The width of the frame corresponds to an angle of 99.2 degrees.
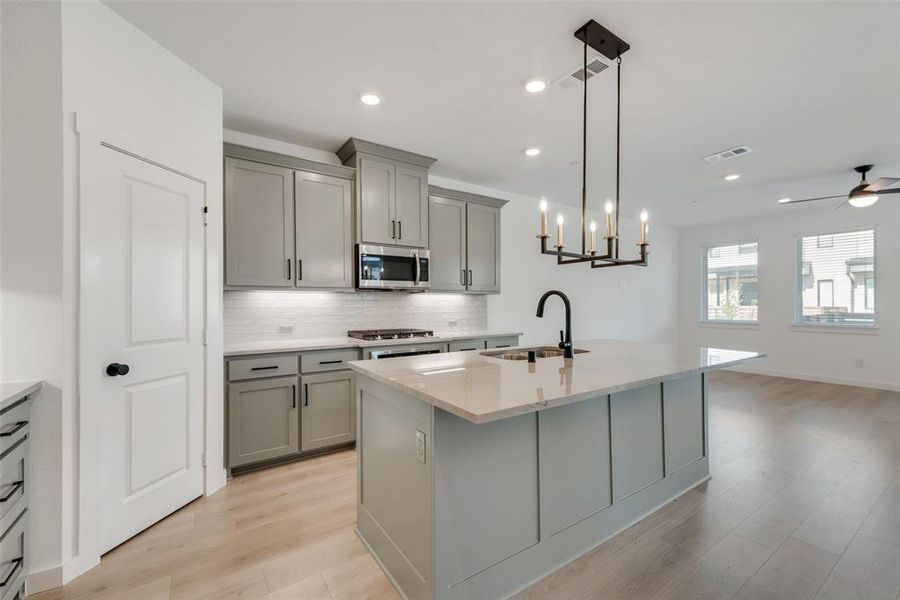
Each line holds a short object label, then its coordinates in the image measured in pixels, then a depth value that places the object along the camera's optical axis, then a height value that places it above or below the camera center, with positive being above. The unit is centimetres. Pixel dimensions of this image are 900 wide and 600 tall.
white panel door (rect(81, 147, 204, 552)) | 187 -16
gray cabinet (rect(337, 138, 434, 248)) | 343 +101
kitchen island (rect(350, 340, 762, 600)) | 145 -74
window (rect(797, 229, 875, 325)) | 550 +31
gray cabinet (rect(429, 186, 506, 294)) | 405 +66
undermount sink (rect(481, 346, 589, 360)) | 246 -35
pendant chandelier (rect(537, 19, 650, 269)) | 200 +140
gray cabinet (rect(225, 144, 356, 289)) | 292 +65
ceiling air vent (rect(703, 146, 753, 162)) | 360 +141
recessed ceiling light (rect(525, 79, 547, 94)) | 250 +142
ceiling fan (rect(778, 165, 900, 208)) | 315 +97
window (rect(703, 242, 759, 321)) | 664 +30
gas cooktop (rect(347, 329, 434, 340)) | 338 -30
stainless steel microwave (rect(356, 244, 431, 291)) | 345 +31
